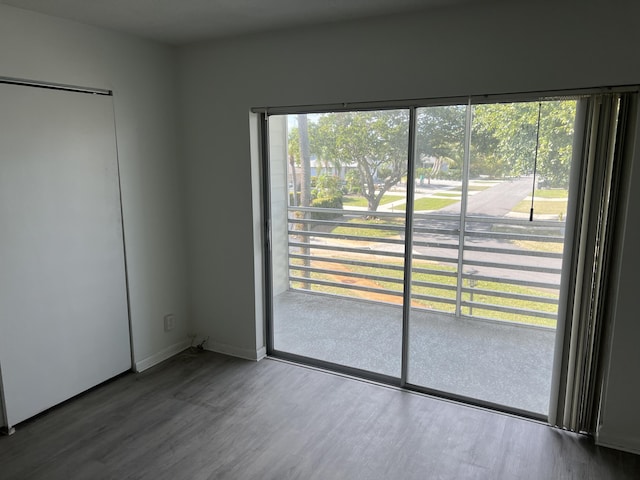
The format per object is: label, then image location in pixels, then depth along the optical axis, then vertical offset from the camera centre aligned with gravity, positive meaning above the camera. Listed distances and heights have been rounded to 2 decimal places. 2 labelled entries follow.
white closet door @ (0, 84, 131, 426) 2.62 -0.43
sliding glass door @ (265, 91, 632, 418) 3.07 -0.49
